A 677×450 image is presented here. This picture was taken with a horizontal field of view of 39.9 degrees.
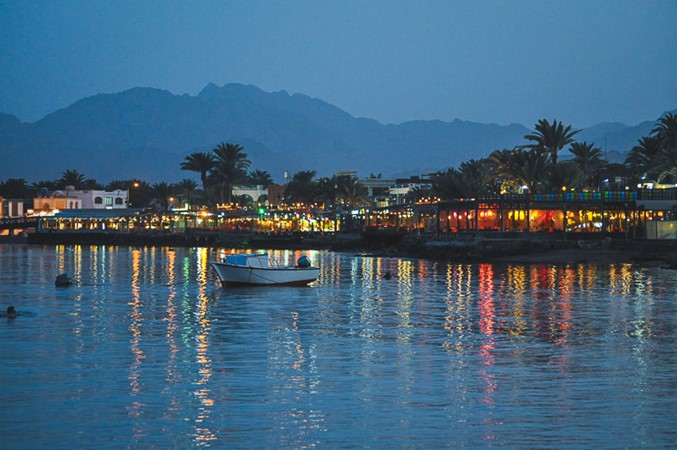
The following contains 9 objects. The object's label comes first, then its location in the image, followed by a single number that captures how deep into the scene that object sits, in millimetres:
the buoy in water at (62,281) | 61156
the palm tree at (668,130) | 117938
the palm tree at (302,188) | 186025
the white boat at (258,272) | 58188
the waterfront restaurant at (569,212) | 101875
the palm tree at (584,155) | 146250
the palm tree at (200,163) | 178875
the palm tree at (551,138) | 119562
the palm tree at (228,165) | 179375
